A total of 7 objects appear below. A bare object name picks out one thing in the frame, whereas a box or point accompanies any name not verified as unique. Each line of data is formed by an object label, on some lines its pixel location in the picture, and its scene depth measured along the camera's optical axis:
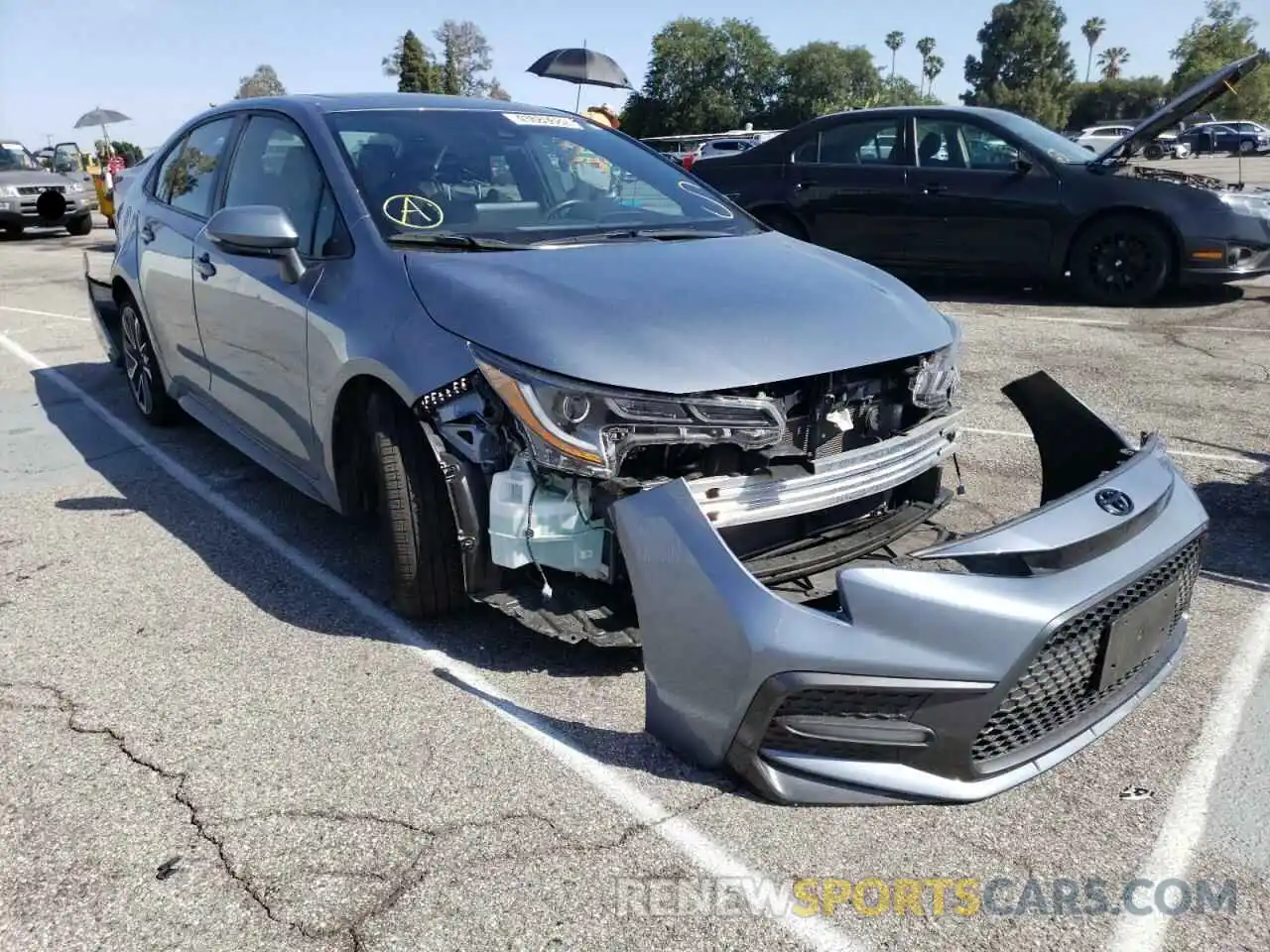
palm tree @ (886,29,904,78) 141.50
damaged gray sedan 2.27
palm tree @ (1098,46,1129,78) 121.75
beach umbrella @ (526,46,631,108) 13.85
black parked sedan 8.36
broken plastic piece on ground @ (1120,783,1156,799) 2.51
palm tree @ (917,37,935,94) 137.25
